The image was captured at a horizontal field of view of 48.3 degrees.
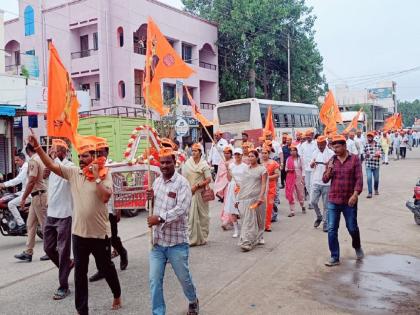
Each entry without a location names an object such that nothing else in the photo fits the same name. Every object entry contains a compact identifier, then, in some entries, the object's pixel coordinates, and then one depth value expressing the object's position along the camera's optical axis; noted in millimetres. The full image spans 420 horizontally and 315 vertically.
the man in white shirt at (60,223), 5363
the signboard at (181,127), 18172
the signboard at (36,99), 17047
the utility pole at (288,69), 33906
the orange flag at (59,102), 6281
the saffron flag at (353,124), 17769
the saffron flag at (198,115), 12180
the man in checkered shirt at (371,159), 12945
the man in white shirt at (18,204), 8305
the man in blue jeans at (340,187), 6422
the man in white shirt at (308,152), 11156
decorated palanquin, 8938
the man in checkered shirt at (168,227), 4270
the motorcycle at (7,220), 8523
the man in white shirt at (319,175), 8960
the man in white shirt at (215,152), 16019
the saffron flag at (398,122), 30278
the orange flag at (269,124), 15871
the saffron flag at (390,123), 28456
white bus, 22250
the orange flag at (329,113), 15355
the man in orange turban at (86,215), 4520
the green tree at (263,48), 32688
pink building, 27062
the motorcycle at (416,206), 9091
